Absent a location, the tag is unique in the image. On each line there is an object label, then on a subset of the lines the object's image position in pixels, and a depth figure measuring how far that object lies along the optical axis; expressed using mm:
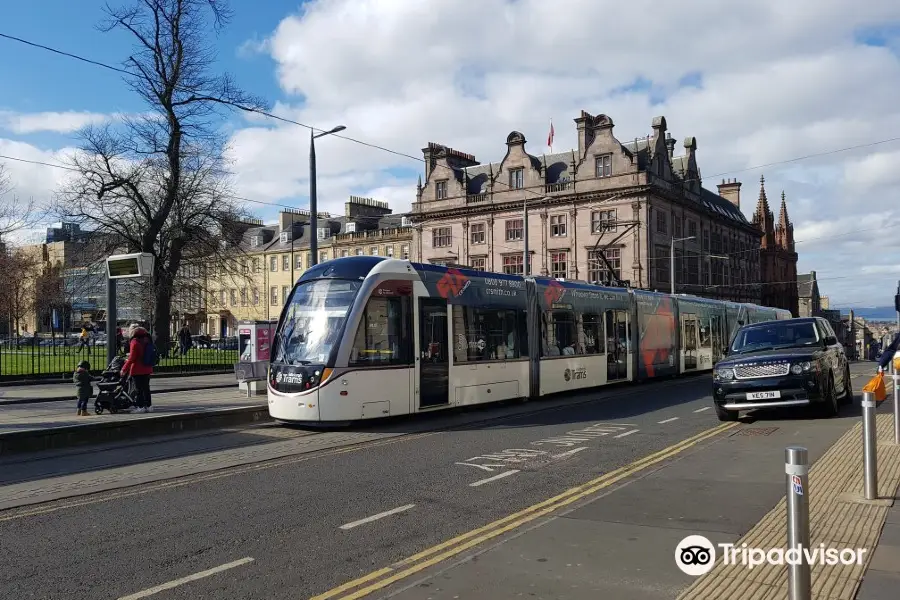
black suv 12922
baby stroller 15445
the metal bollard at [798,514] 4125
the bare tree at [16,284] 30580
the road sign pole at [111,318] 17438
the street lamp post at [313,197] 21094
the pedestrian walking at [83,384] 15000
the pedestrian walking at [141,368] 15320
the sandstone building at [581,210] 56719
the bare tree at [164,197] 33344
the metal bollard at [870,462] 7078
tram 13102
